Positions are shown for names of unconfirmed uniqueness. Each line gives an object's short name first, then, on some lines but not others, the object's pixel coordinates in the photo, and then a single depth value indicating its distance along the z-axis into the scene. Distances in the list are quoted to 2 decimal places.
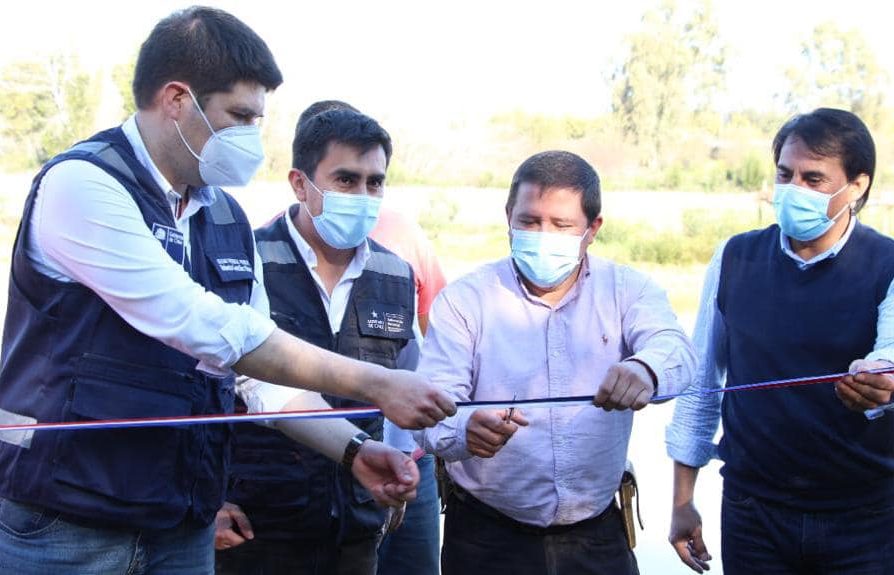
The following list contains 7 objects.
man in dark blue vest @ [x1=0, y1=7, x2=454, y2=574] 2.63
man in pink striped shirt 3.36
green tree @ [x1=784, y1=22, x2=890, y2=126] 31.27
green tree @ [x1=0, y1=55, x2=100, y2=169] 27.88
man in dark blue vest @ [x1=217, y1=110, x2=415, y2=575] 3.72
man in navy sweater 3.66
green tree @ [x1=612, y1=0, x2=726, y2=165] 34.44
